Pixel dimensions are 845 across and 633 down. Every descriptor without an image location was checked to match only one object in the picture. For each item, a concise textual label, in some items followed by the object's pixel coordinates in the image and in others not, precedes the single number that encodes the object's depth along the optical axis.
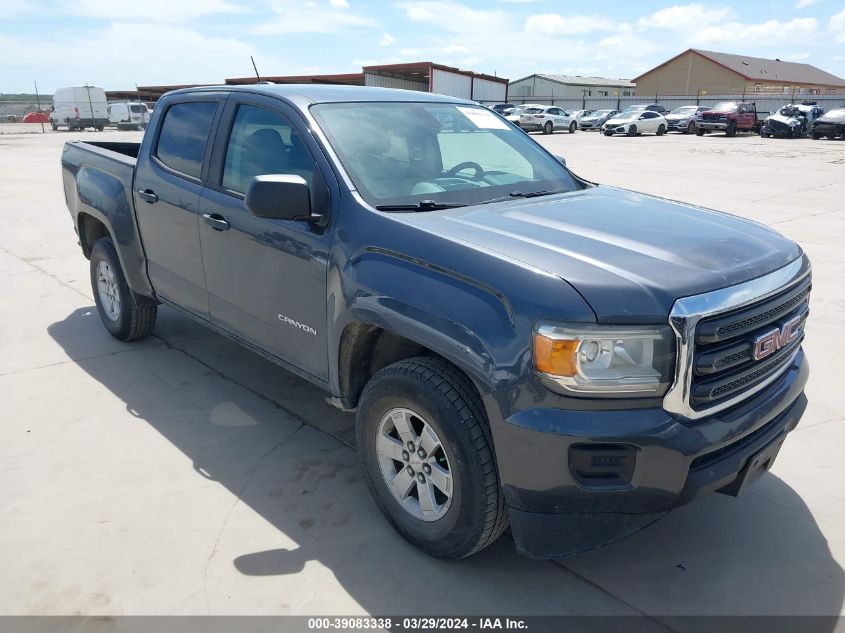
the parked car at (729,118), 33.72
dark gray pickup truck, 2.27
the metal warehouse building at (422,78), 42.00
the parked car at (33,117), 45.82
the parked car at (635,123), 34.91
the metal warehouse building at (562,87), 78.75
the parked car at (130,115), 40.00
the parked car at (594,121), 41.47
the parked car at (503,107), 40.18
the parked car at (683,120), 36.03
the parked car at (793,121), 31.88
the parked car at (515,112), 36.47
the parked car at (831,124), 30.53
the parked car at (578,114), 41.22
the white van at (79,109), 39.81
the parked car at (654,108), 38.62
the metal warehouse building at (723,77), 65.25
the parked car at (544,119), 36.53
